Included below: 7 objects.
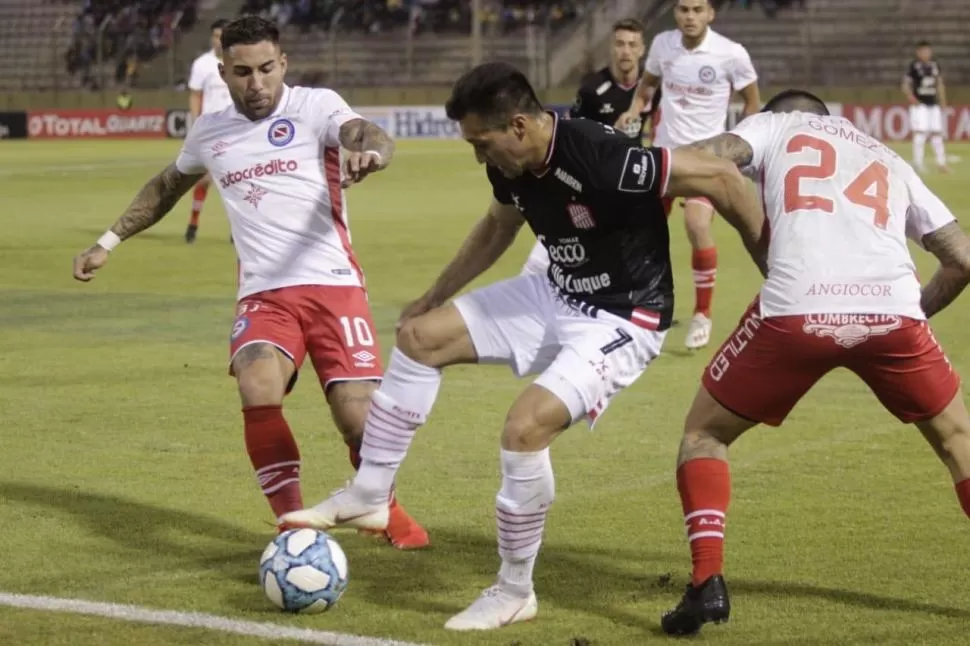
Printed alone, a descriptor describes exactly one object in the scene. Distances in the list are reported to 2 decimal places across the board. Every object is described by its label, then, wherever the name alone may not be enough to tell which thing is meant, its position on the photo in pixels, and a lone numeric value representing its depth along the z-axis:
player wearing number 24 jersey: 5.66
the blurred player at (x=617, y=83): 13.95
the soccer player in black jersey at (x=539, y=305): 5.66
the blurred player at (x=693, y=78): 13.82
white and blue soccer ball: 5.89
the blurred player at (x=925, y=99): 30.00
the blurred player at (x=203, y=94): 19.61
